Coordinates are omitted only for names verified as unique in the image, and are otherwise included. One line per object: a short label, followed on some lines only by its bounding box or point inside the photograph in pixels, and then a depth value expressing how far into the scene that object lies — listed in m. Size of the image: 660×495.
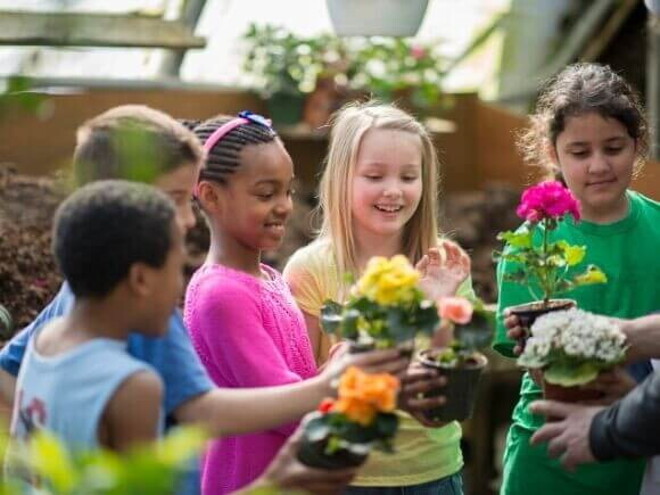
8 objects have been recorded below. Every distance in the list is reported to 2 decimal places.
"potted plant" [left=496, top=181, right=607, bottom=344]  3.14
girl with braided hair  3.02
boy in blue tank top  2.30
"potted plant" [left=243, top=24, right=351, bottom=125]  7.63
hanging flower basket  4.95
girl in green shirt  3.45
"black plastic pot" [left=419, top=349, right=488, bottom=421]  2.77
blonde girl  3.41
